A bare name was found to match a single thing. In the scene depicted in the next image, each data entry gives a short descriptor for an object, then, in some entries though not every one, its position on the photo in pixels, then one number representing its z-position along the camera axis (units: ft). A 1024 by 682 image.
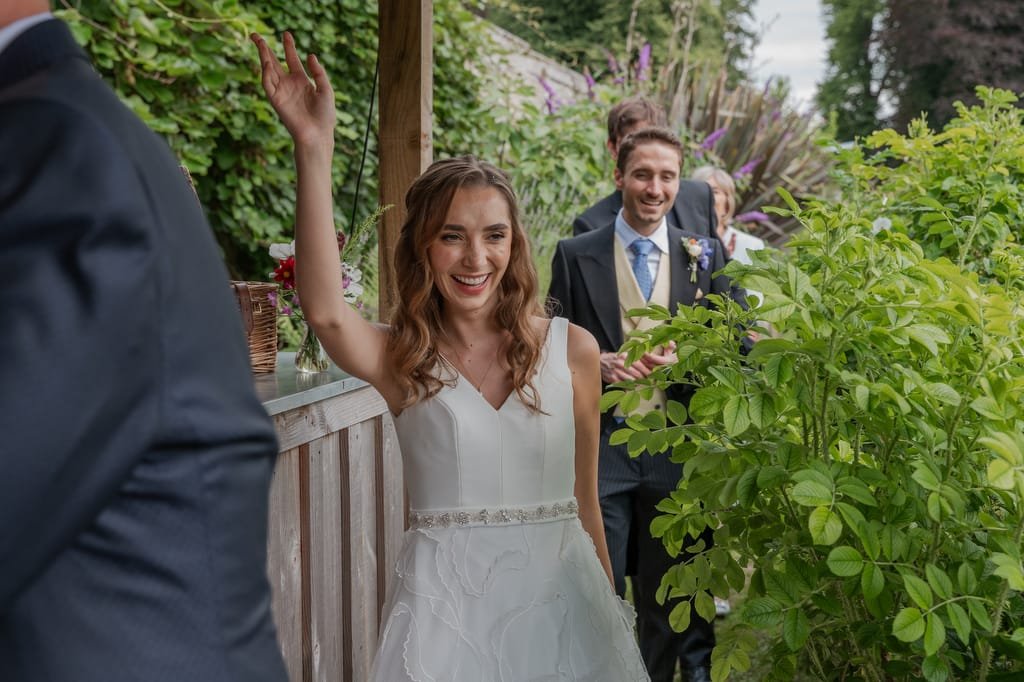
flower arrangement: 10.60
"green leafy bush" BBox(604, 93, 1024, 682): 5.50
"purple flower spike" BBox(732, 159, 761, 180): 29.58
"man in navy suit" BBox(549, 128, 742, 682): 12.55
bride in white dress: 7.38
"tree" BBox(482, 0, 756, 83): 82.89
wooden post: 11.39
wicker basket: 9.69
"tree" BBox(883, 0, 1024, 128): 84.43
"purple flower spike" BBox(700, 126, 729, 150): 26.88
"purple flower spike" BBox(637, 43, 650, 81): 30.01
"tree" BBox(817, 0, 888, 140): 115.65
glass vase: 10.48
